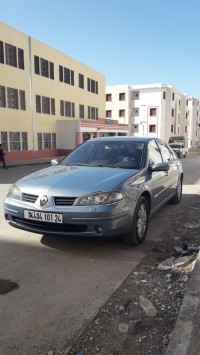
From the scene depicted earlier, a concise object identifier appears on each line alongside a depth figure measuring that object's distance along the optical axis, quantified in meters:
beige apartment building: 21.88
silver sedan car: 3.63
